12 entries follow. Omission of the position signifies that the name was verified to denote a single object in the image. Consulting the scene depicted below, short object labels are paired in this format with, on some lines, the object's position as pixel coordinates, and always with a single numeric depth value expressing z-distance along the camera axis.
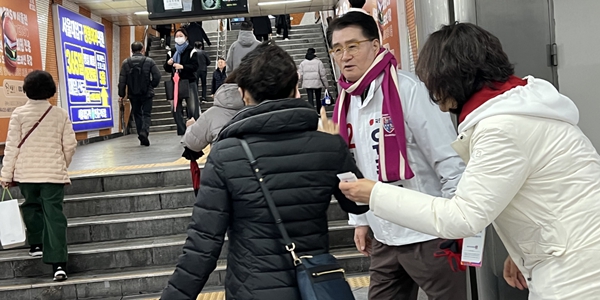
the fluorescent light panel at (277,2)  14.38
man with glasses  2.01
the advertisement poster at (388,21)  5.06
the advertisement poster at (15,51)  8.21
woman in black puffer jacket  1.74
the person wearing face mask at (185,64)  8.50
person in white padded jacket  1.26
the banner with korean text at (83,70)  10.69
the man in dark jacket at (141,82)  8.62
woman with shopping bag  4.25
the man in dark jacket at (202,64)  11.29
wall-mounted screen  10.85
